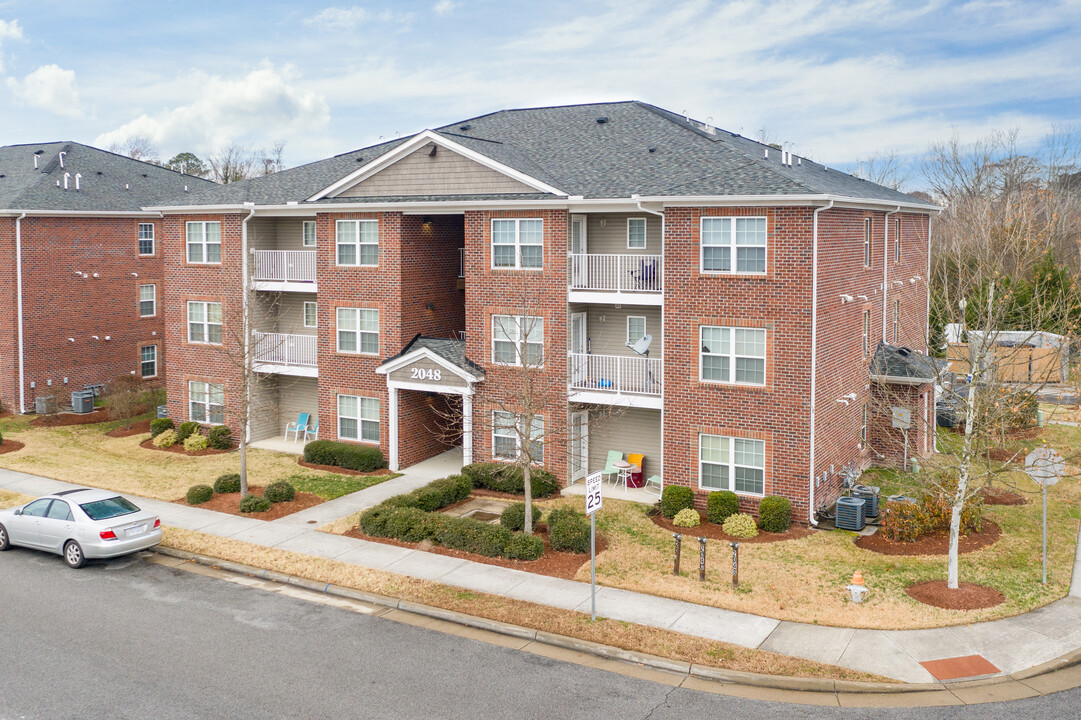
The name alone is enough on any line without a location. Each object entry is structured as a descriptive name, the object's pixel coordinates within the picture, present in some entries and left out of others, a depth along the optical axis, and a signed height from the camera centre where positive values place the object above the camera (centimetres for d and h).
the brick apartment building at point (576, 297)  2150 +53
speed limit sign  1525 -302
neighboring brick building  3550 +189
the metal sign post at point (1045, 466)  1741 -298
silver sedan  1848 -436
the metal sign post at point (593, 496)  1523 -308
